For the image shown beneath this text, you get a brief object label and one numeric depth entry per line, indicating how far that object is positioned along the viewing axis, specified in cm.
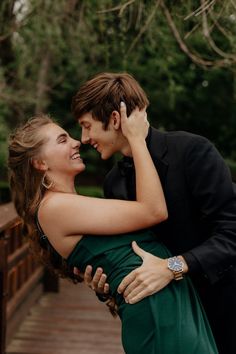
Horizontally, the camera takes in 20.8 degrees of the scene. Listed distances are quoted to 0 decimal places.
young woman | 193
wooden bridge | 419
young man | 195
